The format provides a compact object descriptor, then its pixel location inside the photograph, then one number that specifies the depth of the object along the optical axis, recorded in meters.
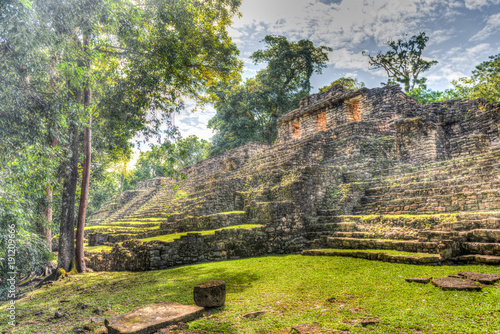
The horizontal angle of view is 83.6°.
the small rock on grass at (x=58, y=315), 4.13
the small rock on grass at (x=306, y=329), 2.82
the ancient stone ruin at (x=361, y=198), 5.76
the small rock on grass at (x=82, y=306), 4.46
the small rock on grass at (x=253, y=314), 3.42
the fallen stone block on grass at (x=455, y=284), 3.39
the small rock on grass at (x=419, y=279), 3.91
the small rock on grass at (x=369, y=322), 2.87
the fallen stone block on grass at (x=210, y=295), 3.74
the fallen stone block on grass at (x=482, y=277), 3.50
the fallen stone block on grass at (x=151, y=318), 3.06
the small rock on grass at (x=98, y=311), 4.09
